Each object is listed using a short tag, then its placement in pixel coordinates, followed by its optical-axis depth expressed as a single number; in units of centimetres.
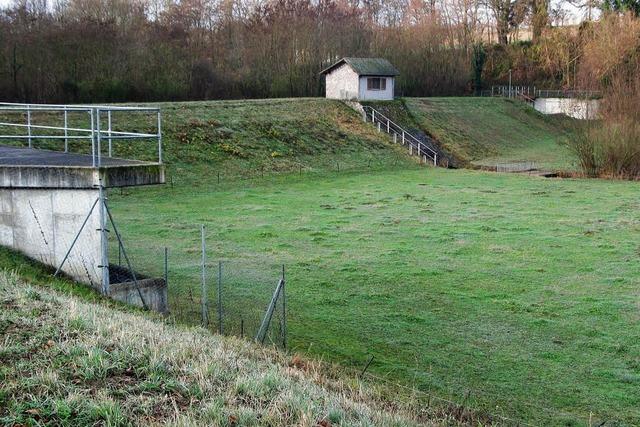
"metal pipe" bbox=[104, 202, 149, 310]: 1390
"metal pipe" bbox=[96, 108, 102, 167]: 1320
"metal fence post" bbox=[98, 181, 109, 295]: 1323
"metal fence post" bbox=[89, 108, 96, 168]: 1317
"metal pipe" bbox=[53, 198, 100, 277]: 1335
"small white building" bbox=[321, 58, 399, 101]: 5628
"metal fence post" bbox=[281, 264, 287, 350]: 1235
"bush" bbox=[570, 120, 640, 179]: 3878
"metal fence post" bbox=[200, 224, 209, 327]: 1349
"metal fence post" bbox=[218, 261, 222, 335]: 1306
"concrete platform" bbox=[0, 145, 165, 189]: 1323
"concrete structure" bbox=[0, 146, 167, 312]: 1337
